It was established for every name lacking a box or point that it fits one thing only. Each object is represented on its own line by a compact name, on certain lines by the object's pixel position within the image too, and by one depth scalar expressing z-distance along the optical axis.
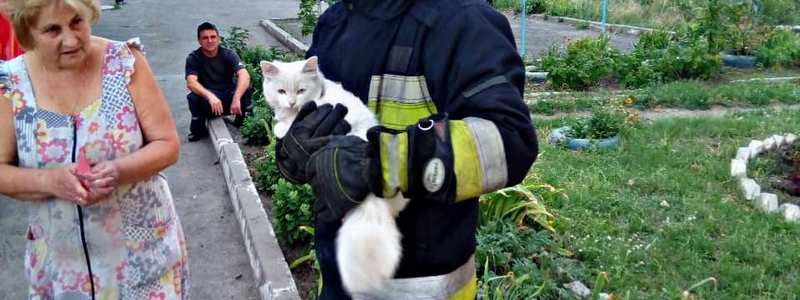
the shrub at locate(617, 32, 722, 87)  9.71
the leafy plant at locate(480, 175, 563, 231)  4.56
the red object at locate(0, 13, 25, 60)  4.46
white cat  1.68
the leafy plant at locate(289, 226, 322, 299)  4.25
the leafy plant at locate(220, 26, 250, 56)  10.26
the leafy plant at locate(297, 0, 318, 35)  9.70
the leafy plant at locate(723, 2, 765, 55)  10.77
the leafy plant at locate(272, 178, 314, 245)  4.57
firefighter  1.56
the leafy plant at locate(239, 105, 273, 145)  6.97
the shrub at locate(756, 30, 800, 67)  10.93
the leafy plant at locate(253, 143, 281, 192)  5.71
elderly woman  2.56
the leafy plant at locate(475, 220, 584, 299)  3.73
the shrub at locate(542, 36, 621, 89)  9.66
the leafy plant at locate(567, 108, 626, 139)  6.86
